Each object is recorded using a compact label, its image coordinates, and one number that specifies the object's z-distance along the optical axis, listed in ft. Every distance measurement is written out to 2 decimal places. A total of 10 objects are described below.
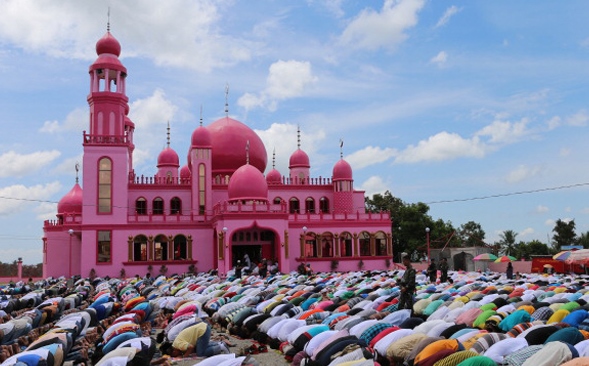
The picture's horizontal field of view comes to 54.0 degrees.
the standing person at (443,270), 66.03
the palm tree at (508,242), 181.57
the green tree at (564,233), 166.50
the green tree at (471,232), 182.80
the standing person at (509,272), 80.84
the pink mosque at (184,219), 100.78
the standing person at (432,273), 64.44
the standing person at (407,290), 38.40
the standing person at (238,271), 81.51
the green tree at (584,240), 160.35
